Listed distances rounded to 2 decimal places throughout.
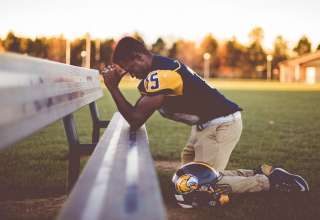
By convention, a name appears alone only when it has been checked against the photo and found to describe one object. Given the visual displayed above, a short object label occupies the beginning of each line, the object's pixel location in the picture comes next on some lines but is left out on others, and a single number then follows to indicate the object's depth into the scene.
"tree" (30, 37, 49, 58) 88.62
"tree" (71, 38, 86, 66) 89.31
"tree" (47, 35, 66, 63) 93.28
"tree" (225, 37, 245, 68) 107.19
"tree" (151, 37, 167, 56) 108.78
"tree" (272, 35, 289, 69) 114.06
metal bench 1.53
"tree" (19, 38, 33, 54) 87.62
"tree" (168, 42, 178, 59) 109.34
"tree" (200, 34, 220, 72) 110.12
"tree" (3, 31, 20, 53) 87.62
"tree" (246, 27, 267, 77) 106.56
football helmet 3.64
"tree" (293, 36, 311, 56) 121.88
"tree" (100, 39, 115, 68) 91.69
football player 3.38
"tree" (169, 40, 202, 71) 110.38
